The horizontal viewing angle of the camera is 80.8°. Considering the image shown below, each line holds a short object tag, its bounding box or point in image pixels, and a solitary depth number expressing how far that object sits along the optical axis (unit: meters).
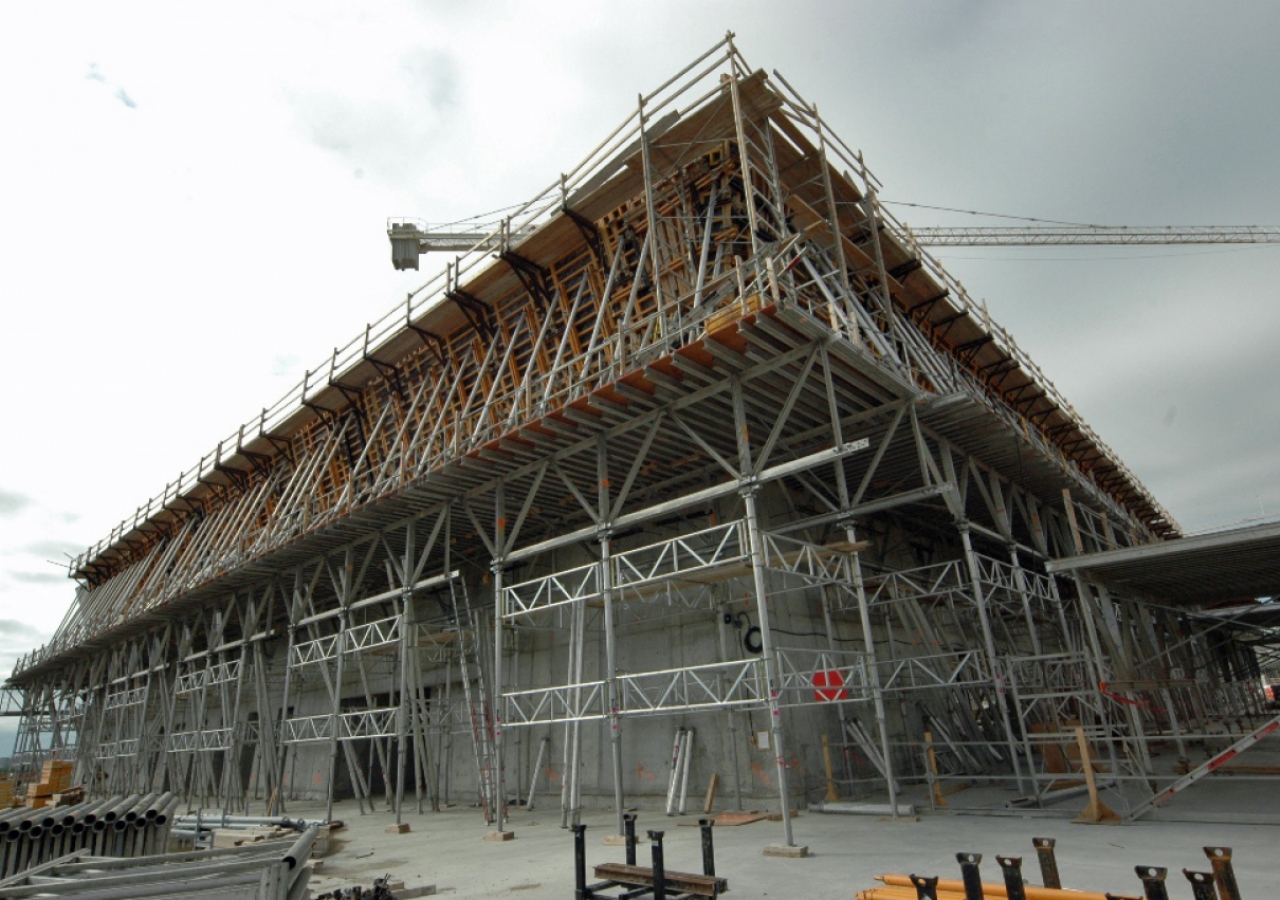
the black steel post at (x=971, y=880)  4.45
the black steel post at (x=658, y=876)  6.19
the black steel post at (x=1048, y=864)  5.12
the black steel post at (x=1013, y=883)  4.40
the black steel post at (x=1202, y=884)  3.98
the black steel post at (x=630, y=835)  7.25
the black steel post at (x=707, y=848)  6.75
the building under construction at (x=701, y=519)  12.28
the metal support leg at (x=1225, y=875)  4.26
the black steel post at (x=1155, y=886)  3.95
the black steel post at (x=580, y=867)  6.83
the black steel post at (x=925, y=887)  4.60
